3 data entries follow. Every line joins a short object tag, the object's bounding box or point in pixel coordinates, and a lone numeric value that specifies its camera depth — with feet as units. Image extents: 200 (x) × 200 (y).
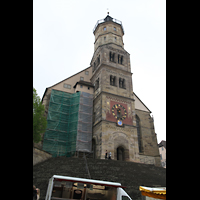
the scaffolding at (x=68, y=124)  82.89
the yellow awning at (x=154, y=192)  31.89
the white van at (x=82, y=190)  30.19
